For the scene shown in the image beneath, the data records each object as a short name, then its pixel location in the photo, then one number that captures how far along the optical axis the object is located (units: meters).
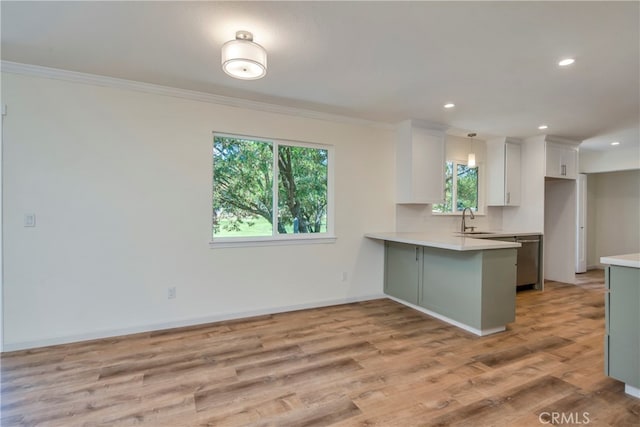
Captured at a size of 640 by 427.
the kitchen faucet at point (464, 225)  4.92
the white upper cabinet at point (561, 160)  5.10
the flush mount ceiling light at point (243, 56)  2.09
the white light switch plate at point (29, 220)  2.76
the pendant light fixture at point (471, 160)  4.60
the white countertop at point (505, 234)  4.55
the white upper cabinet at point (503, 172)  5.18
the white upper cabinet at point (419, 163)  4.34
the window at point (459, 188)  5.11
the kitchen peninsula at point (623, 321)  2.10
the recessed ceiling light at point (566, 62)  2.49
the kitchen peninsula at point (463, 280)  3.14
